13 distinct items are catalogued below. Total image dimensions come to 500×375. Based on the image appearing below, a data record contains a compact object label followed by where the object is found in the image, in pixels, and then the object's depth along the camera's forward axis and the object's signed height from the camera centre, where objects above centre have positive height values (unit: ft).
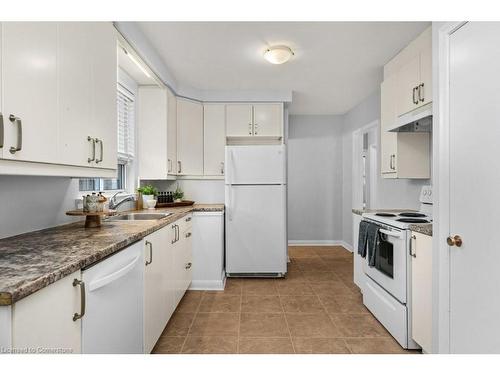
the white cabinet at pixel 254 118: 12.85 +3.10
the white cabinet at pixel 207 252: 10.55 -2.34
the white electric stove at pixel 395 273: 6.48 -2.09
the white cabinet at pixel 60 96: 3.44 +1.35
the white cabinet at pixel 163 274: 5.81 -2.14
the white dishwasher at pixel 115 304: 3.56 -1.67
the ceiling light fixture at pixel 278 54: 8.70 +4.07
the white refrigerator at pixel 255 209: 11.37 -0.83
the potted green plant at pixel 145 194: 10.40 -0.23
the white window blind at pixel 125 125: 10.00 +2.24
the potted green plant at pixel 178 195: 12.44 -0.31
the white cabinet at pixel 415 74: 7.48 +3.16
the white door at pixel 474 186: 4.16 +0.05
